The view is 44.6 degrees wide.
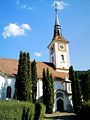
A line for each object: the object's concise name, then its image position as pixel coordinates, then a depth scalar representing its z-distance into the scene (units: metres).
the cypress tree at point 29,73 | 19.58
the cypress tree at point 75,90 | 22.71
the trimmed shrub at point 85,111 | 11.66
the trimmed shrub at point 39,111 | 14.49
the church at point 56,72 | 22.46
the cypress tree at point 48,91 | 21.80
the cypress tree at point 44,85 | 22.29
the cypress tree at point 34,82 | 22.23
